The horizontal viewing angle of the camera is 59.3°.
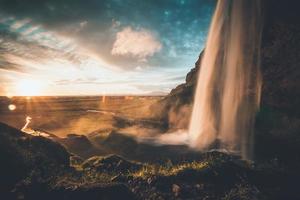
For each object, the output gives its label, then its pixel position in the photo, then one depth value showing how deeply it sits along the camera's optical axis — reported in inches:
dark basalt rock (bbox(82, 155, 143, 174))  525.3
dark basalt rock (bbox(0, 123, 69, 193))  425.4
